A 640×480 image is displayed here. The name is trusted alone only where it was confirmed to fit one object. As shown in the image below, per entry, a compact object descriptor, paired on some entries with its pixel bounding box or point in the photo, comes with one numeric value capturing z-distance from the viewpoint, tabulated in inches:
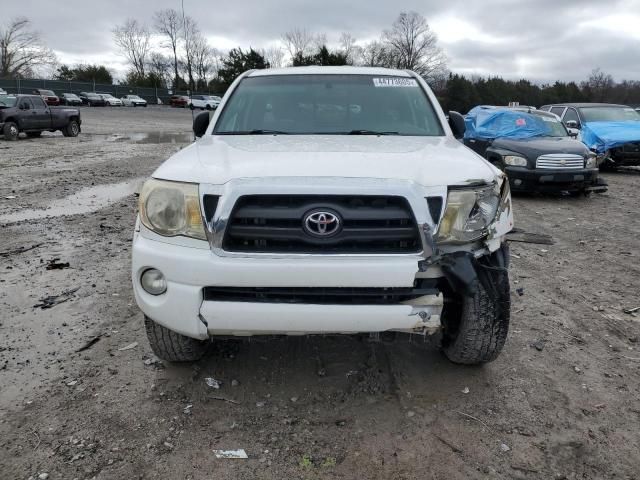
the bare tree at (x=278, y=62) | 3066.9
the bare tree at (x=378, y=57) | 2854.3
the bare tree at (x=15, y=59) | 2721.5
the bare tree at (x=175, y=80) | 2731.3
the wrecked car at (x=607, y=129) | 468.8
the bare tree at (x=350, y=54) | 2817.7
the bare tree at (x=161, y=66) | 3069.6
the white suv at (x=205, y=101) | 2059.5
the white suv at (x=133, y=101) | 2263.8
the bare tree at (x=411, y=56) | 2896.2
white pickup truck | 92.7
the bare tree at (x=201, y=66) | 2989.7
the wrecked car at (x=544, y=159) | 340.8
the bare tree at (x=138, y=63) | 3348.9
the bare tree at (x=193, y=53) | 2785.9
